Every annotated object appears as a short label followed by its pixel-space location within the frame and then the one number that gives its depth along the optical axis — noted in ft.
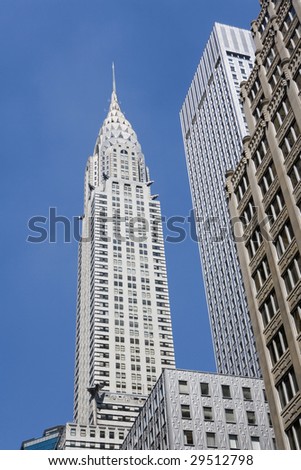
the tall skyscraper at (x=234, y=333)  574.27
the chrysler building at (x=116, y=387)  603.26
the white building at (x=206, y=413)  329.11
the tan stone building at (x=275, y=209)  169.99
